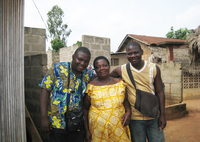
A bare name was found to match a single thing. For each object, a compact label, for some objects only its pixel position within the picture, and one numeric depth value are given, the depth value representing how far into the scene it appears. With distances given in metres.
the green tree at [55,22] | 25.61
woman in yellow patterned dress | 1.90
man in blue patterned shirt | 1.84
